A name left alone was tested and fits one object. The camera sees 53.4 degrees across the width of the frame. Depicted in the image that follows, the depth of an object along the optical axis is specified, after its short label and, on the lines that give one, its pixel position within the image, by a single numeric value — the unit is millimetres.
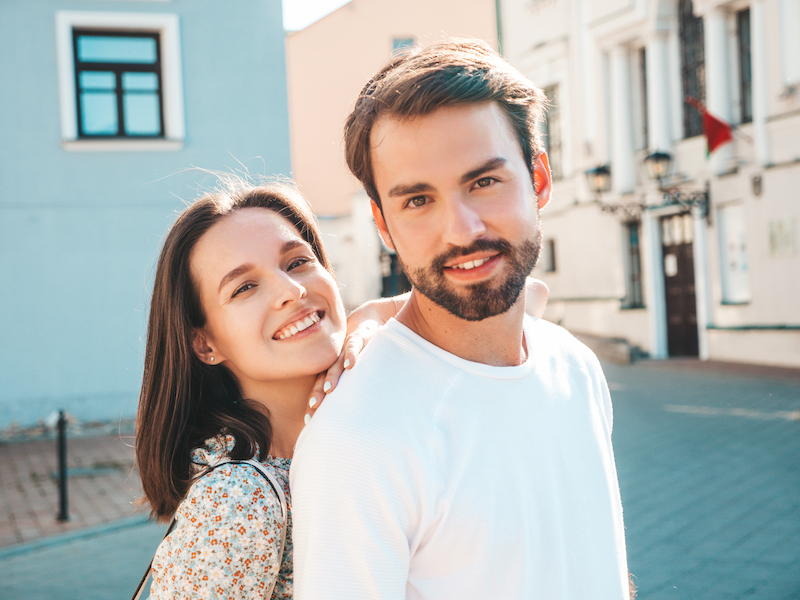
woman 2145
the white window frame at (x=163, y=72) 11336
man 1436
